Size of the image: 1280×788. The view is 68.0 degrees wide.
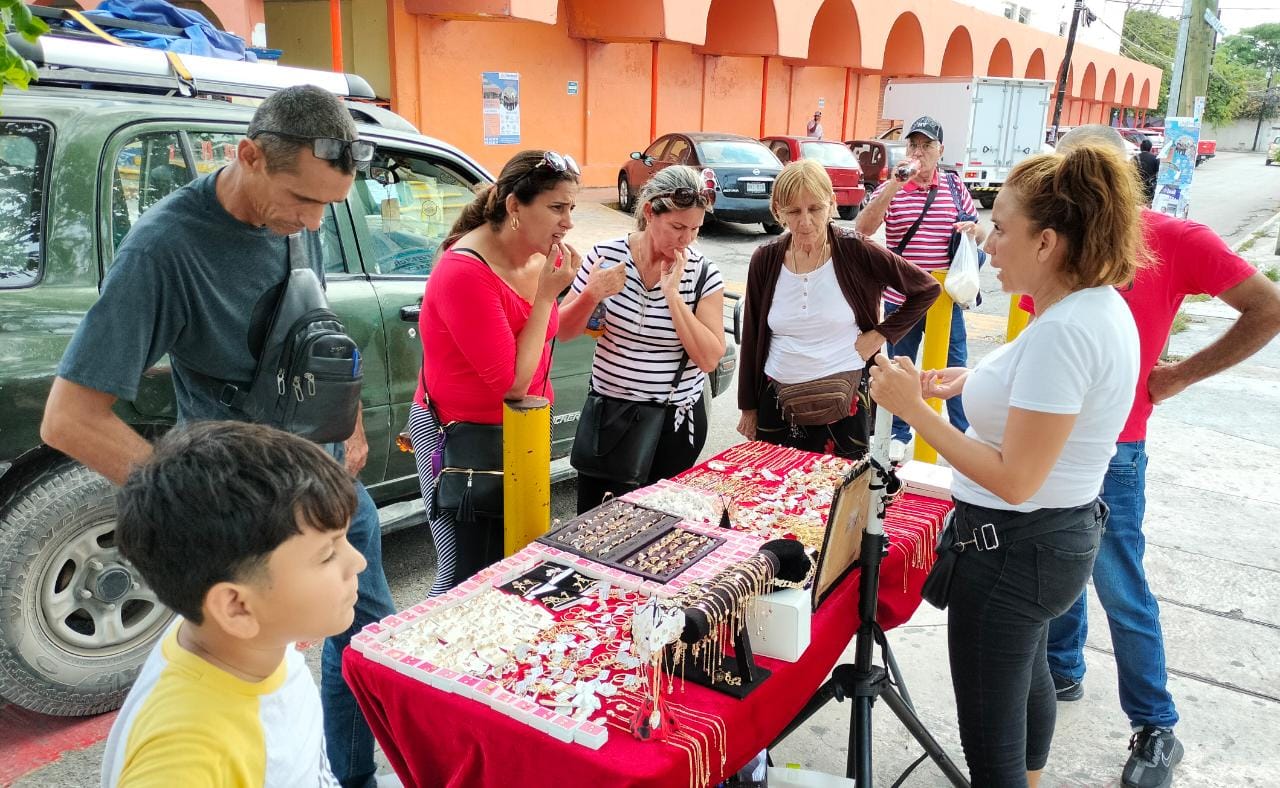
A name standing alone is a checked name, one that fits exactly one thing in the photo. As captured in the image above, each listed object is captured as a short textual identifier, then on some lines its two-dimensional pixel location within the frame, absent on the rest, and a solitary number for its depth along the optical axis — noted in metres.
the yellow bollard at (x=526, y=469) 2.54
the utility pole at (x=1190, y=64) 9.34
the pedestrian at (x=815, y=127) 24.72
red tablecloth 1.70
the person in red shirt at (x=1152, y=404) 2.83
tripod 2.39
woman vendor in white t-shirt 2.02
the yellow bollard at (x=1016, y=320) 5.21
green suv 2.96
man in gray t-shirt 2.01
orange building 15.80
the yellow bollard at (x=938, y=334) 5.24
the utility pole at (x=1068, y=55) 27.39
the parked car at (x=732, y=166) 15.82
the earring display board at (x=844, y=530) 2.27
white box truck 22.73
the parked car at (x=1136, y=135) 29.06
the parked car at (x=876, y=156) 19.23
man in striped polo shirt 5.82
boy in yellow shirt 1.34
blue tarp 4.23
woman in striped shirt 3.16
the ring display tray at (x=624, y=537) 2.33
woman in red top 2.60
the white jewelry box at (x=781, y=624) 2.11
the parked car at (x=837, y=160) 17.67
